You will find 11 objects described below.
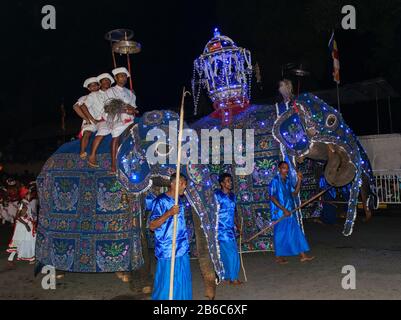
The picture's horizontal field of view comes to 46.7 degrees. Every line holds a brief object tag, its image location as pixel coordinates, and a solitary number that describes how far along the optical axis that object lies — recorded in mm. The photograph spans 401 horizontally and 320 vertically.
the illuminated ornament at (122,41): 6918
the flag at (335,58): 12234
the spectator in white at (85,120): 6438
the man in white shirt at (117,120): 6078
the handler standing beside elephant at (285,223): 7164
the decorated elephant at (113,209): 5297
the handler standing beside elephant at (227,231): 6172
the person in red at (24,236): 8406
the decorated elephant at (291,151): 6898
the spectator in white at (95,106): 6516
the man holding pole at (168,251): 4727
